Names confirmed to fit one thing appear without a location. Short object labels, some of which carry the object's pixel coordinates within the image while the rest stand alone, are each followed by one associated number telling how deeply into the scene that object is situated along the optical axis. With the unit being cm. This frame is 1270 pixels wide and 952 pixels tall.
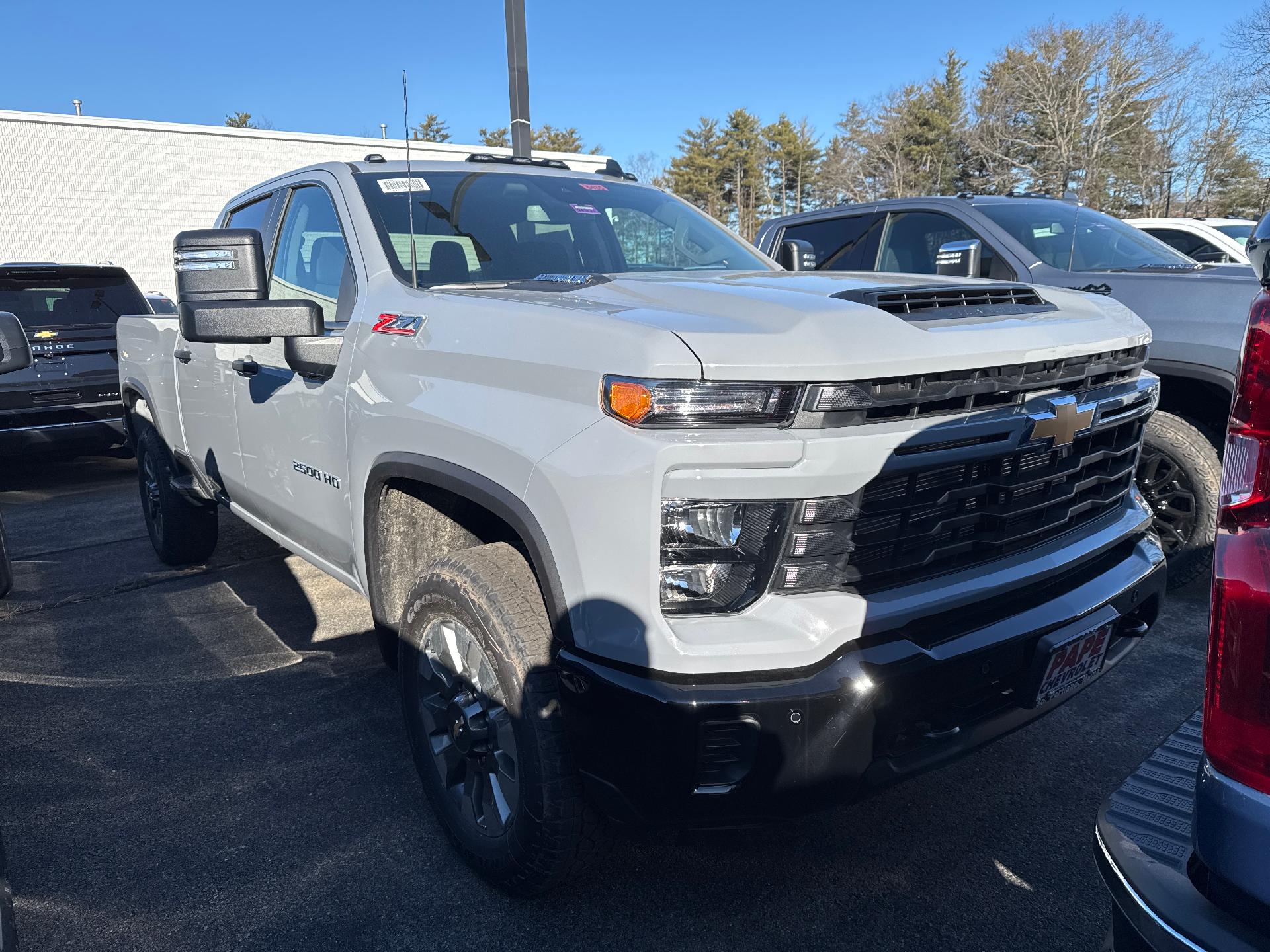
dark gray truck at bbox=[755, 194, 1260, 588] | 399
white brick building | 1928
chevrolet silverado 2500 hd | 177
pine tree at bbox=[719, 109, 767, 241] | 6159
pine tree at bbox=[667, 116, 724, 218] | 6066
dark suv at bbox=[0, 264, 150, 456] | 722
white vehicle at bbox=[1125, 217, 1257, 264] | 786
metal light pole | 723
